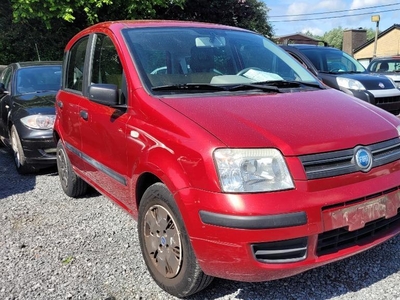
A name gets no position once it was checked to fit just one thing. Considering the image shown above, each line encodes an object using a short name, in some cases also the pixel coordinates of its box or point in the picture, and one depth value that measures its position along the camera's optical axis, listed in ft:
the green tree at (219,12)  53.06
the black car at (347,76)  22.48
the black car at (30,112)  17.24
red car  6.88
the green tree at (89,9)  41.86
